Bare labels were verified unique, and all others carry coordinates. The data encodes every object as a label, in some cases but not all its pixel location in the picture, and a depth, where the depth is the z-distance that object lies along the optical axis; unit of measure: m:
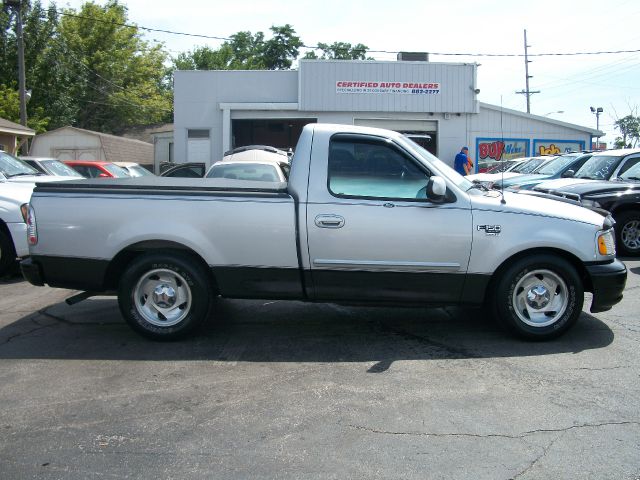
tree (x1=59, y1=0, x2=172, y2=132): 44.44
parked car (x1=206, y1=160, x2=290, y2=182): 11.20
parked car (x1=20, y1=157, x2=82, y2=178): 13.75
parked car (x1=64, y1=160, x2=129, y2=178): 18.39
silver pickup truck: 5.29
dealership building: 24.58
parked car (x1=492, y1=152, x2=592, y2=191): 12.00
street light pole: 50.71
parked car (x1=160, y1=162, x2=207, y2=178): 17.23
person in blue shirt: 19.17
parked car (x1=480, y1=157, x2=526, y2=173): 19.72
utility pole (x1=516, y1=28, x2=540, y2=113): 50.29
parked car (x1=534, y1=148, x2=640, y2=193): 10.98
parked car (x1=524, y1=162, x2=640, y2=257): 9.90
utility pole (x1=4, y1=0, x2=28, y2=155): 24.02
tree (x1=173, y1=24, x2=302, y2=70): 61.94
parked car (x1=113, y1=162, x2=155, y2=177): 20.14
